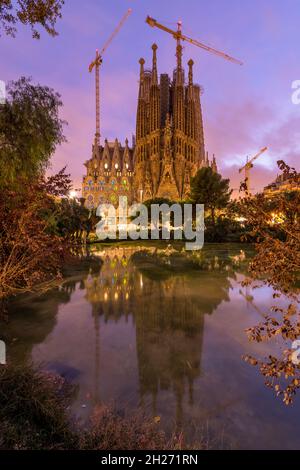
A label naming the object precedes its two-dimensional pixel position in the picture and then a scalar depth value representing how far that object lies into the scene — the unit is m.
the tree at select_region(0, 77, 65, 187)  8.16
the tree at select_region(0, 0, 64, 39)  4.99
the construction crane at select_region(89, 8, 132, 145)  136.20
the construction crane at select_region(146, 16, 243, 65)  119.74
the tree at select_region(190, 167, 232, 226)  44.88
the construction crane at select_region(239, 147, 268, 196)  115.19
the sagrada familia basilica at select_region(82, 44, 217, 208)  90.44
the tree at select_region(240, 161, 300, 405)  3.65
